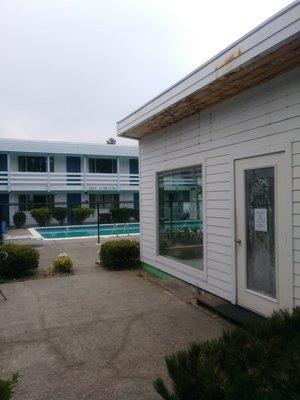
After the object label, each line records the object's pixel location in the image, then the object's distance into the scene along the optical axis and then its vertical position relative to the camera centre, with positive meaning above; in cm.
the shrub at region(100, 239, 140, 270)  915 -155
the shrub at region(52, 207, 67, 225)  2453 -139
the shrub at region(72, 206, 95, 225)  2423 -134
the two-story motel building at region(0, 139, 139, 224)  2577 +150
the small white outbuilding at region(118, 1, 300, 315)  432 +39
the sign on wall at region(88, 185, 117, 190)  2755 +41
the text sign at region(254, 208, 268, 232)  489 -39
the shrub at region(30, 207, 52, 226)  2381 -141
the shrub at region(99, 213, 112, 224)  2501 -175
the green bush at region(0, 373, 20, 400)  170 -91
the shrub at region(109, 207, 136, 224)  2425 -146
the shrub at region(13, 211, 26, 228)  2419 -166
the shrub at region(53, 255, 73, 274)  893 -173
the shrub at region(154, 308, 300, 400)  198 -107
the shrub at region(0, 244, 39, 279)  844 -158
